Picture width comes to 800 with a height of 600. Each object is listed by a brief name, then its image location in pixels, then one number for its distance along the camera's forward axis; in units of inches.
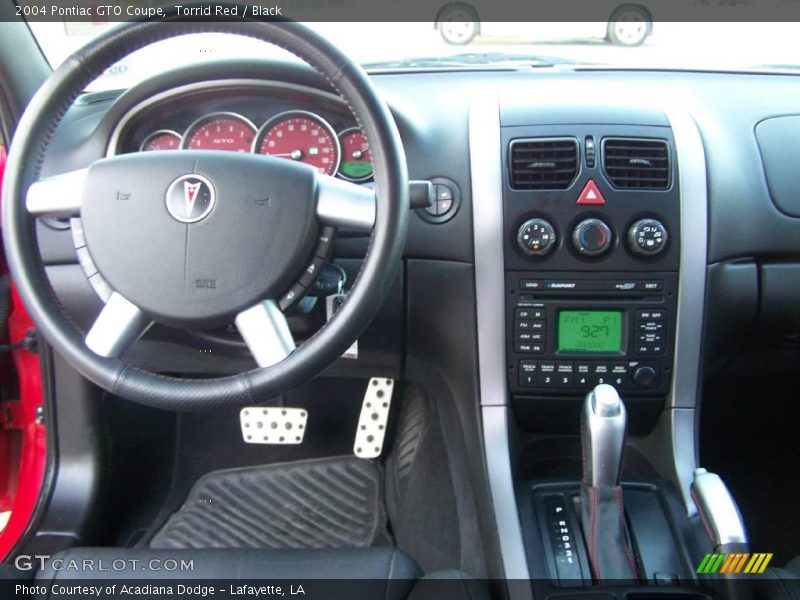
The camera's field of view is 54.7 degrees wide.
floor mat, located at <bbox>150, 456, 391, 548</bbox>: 80.0
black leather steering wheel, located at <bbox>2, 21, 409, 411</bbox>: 45.1
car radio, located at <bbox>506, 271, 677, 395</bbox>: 62.4
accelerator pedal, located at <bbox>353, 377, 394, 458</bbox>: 82.4
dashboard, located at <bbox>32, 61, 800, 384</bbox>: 61.6
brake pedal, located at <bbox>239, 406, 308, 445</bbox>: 82.7
